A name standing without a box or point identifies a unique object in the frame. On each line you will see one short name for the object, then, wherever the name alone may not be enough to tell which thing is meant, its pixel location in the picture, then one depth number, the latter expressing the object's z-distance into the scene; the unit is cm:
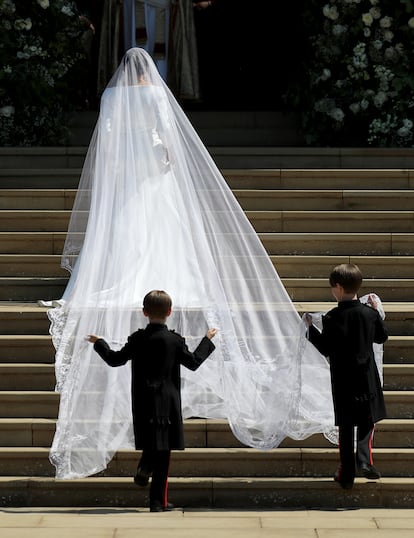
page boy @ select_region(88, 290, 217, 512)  1541
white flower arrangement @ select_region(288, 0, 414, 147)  2547
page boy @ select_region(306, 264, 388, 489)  1577
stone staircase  1627
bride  1647
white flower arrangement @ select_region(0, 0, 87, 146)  2595
